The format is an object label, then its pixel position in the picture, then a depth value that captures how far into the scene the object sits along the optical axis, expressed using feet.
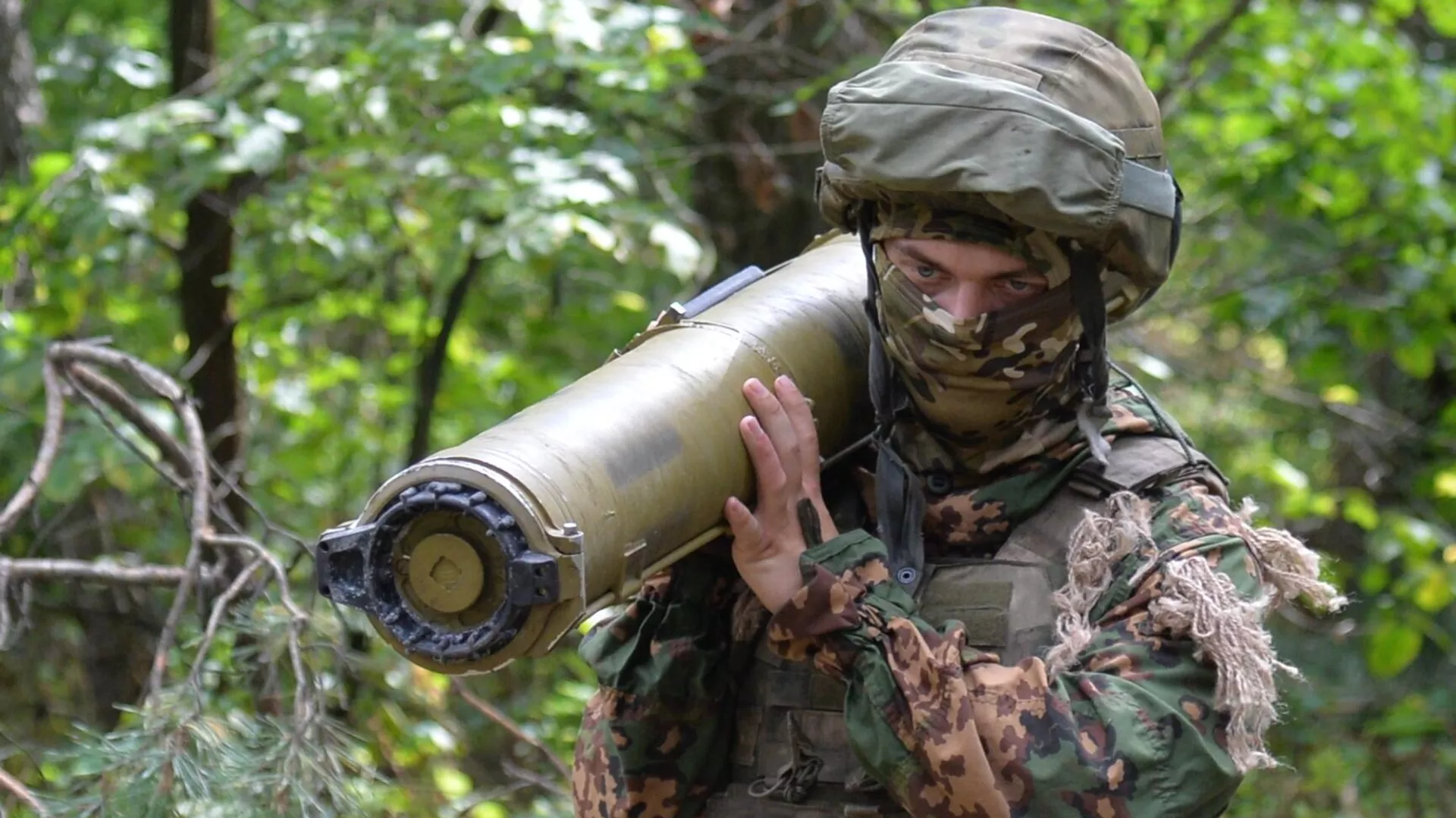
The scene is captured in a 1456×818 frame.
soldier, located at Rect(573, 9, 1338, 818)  13.92
